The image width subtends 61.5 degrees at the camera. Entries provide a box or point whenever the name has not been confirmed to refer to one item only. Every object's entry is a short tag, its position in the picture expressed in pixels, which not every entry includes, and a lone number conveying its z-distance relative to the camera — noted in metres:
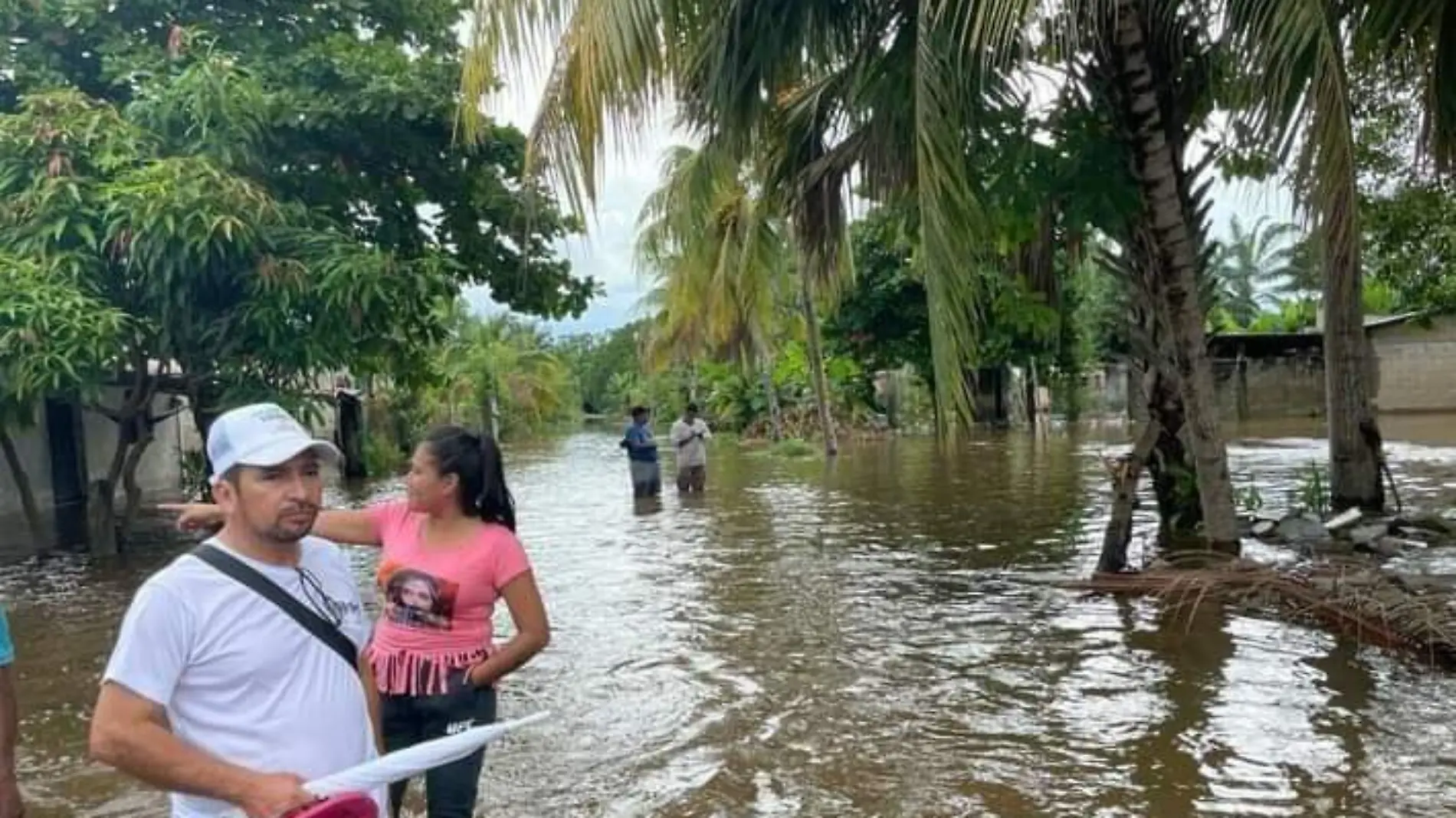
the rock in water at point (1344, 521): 10.88
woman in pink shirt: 3.62
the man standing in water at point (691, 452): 18.08
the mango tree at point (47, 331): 9.89
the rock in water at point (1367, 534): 10.30
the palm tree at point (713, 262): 11.66
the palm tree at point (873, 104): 6.62
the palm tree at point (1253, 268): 60.47
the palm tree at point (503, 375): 43.25
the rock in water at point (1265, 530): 11.10
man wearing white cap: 2.24
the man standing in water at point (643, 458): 17.03
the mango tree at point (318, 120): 11.41
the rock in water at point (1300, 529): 10.71
